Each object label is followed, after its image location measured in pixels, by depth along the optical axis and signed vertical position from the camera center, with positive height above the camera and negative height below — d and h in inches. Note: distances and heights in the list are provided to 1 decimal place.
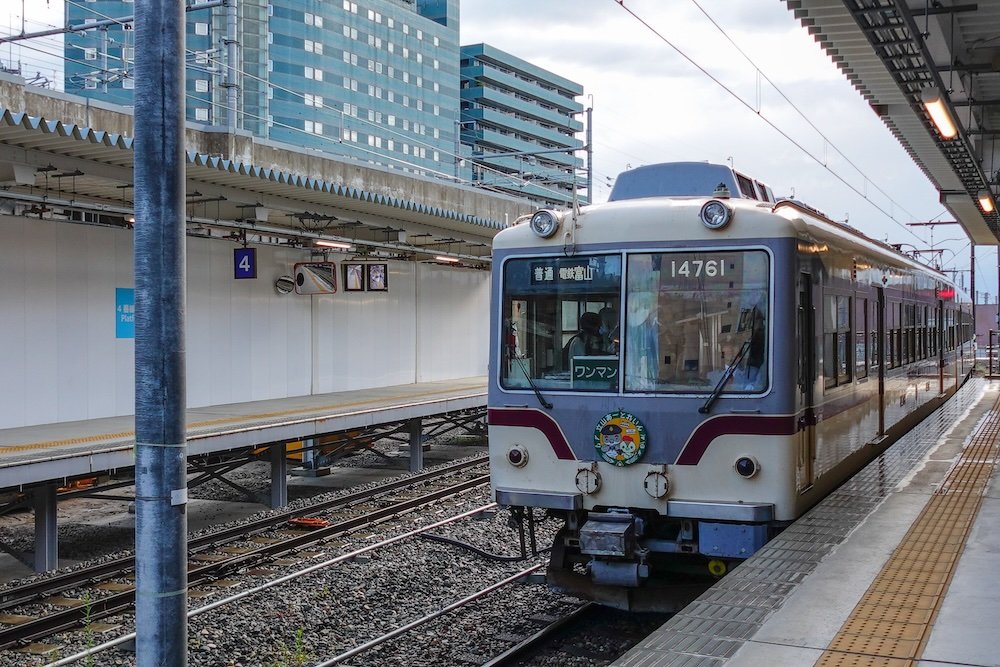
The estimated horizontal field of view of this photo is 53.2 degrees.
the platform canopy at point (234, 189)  424.8 +78.9
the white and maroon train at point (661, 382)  268.2 -12.8
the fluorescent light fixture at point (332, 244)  644.1 +61.3
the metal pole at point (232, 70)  700.0 +192.1
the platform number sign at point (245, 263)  591.2 +44.8
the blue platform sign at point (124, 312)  537.0 +14.1
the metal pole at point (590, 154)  1017.5 +191.3
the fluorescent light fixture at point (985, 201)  635.5 +89.5
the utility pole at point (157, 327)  176.1 +2.0
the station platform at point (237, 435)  392.5 -46.4
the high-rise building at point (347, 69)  2544.3 +775.3
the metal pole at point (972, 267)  1632.0 +114.0
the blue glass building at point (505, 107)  3604.8 +860.6
